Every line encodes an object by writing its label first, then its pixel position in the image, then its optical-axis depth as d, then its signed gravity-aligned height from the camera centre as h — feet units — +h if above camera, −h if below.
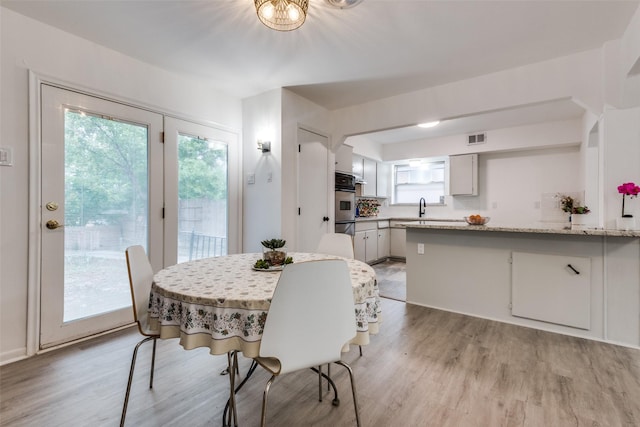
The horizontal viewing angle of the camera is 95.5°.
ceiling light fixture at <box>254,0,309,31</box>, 5.59 +3.99
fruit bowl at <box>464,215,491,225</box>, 10.00 -0.27
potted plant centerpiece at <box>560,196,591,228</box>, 8.80 -0.12
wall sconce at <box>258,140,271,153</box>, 11.18 +2.56
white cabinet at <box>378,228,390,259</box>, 18.80 -2.05
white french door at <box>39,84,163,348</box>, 7.47 +0.17
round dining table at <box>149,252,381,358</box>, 3.82 -1.34
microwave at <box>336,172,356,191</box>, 14.76 +1.59
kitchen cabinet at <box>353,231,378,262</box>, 16.42 -1.95
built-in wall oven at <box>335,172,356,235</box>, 14.47 +0.42
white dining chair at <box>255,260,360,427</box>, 3.63 -1.39
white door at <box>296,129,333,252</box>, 11.76 +0.96
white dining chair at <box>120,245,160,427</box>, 4.81 -1.36
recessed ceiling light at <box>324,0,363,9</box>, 6.17 +4.49
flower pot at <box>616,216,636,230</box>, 7.64 -0.29
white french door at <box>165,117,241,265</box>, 9.98 +0.76
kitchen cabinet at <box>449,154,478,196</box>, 16.94 +2.22
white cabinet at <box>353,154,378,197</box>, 17.49 +2.39
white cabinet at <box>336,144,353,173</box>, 15.01 +2.83
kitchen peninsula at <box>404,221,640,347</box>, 7.94 -2.02
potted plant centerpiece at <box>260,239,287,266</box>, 5.64 -0.80
